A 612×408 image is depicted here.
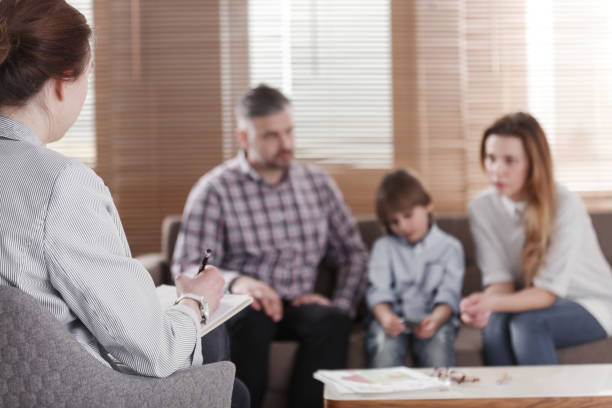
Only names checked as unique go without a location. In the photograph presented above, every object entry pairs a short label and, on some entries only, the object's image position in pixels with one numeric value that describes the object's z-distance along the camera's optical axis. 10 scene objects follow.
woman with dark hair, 2.00
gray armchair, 1.92
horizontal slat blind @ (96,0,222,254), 6.18
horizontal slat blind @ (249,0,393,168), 6.20
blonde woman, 4.45
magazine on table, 3.19
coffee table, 3.02
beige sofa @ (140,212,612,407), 4.59
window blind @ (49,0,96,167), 6.27
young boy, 4.63
